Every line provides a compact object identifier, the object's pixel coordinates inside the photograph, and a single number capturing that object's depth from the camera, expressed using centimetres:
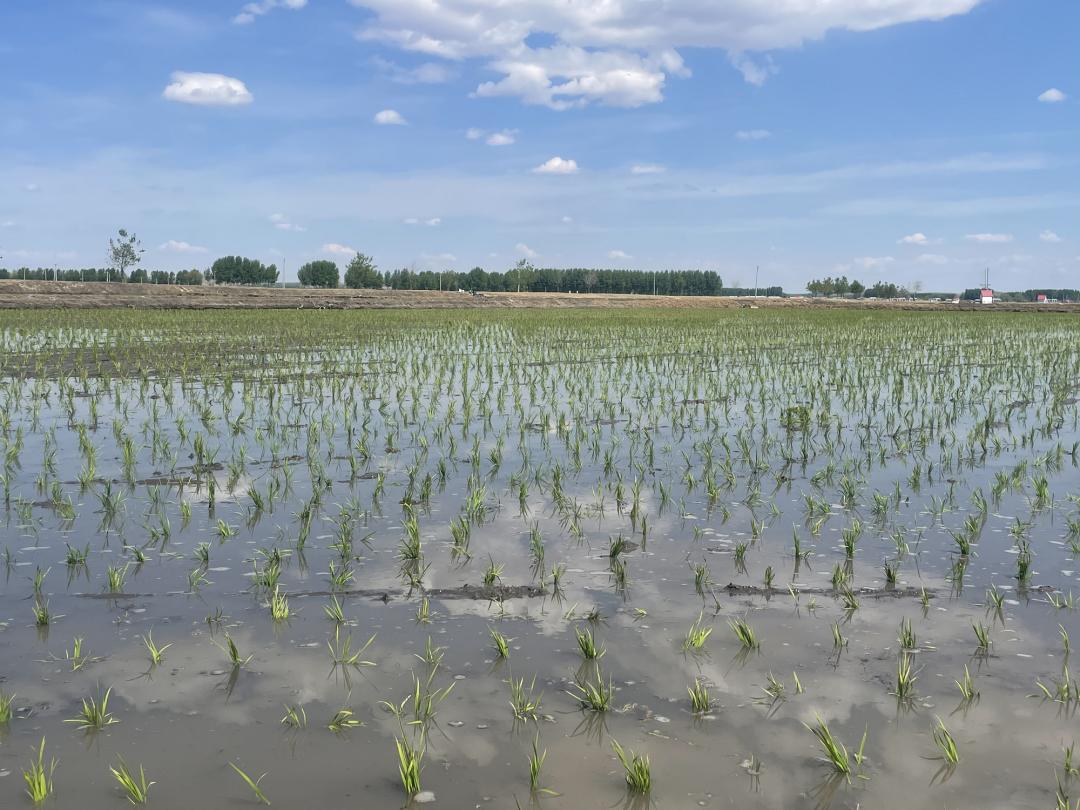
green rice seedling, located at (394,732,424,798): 281
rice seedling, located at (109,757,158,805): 276
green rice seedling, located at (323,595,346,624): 419
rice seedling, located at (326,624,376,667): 376
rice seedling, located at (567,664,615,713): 333
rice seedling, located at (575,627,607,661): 378
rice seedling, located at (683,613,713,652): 391
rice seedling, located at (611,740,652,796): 282
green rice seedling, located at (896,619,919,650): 397
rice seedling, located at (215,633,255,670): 371
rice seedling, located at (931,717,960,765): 300
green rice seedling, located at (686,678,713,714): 335
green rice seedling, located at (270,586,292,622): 421
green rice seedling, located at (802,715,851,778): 294
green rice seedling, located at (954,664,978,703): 346
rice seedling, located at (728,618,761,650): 393
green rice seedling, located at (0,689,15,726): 323
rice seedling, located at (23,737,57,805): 277
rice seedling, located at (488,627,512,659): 380
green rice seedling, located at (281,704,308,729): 325
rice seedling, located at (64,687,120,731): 323
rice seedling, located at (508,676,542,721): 330
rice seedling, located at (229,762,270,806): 272
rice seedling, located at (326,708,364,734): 323
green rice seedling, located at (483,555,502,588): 473
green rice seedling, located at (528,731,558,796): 284
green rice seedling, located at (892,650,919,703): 346
